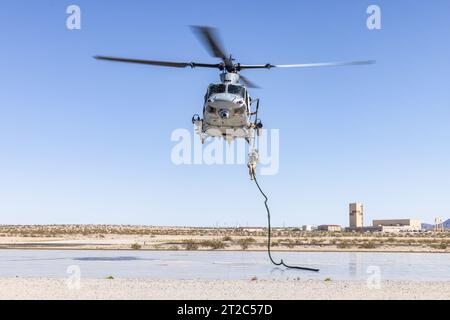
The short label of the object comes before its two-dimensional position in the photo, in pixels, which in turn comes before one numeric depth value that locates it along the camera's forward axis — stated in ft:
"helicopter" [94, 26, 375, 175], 73.56
